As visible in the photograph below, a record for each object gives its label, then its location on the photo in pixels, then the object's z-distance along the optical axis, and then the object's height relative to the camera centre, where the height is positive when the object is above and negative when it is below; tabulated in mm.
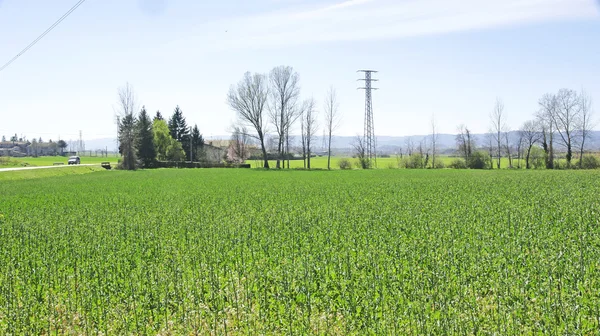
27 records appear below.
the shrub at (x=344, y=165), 76688 -1638
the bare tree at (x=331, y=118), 89819 +7461
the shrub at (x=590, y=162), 64938 -1486
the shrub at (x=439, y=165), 77062 -1890
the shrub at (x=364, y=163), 75250 -1336
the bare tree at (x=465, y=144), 76694 +1737
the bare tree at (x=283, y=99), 85375 +11024
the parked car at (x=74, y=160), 82469 -135
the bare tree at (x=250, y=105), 82500 +9581
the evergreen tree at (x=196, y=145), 101875 +2851
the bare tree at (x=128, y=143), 74500 +2715
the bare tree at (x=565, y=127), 72562 +4336
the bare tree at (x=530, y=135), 75212 +3105
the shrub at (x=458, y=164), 74688 -1718
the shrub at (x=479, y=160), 73562 -1108
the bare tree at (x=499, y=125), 85875 +5374
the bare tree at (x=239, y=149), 118875 +2134
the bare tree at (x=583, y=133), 71781 +3125
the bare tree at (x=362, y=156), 75500 -153
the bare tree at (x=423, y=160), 76750 -1004
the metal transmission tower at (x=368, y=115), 77381 +7021
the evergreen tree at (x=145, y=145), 80938 +2420
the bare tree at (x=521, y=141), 84638 +2249
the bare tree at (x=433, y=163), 76375 -1539
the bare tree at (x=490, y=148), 74250 +938
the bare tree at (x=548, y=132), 68625 +3472
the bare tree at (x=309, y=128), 90250 +5696
